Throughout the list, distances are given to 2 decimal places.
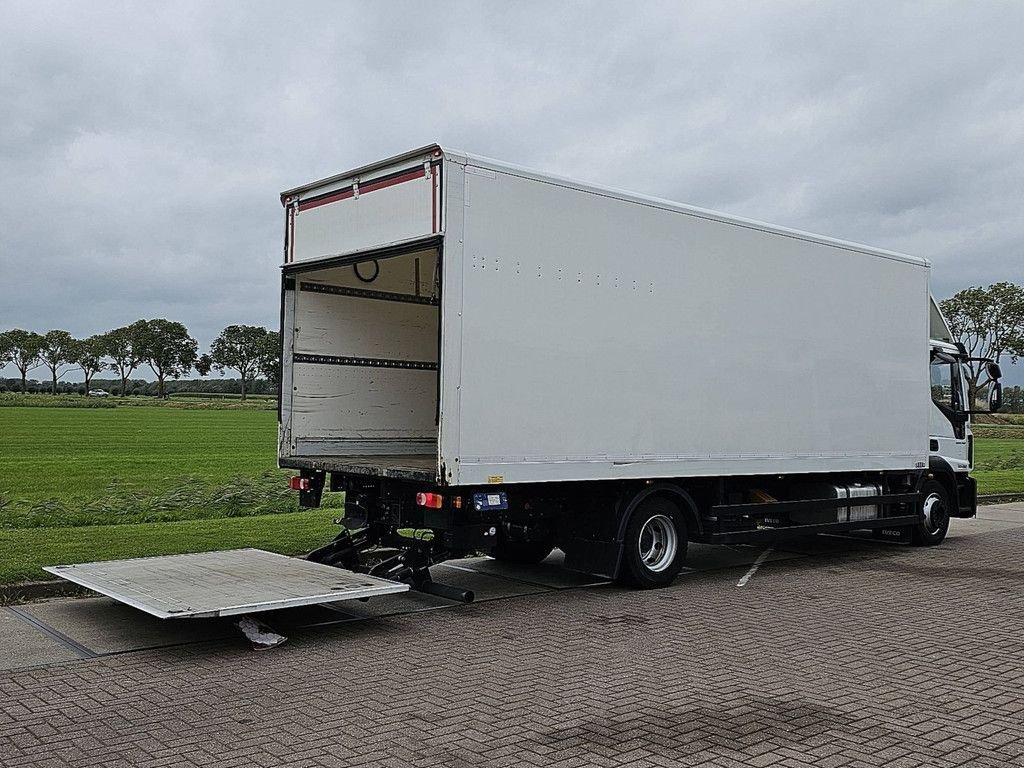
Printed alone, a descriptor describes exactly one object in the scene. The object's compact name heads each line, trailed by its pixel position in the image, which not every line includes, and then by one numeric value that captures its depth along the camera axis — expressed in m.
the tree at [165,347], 139.00
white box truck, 8.42
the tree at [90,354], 143.88
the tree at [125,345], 139.50
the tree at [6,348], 139.00
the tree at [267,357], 120.29
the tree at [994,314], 74.38
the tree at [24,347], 138.75
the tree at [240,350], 145.62
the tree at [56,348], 141.62
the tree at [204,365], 146.55
